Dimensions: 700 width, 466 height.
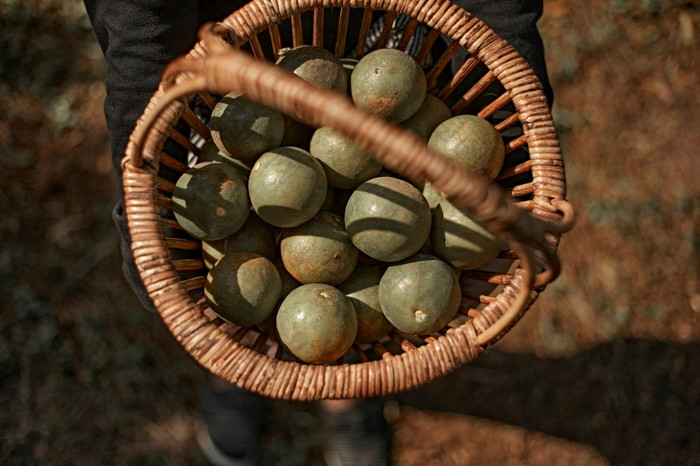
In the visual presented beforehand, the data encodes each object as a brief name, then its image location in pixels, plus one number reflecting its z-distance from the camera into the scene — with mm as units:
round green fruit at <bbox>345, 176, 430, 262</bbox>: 811
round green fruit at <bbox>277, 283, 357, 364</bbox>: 797
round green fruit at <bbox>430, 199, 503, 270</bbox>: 825
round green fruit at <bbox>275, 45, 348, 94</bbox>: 838
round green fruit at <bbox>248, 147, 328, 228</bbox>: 811
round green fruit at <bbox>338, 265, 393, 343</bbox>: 847
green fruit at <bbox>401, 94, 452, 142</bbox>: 871
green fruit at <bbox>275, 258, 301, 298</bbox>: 856
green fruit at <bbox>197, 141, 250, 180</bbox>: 859
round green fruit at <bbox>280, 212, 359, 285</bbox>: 830
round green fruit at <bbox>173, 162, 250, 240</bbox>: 812
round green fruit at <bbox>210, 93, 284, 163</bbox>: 828
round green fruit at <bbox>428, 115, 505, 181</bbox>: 834
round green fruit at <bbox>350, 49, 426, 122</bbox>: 833
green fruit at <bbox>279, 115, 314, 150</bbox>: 868
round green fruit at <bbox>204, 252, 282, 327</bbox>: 808
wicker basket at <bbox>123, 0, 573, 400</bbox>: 689
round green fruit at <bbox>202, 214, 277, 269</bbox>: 852
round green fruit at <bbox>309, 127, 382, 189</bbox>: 840
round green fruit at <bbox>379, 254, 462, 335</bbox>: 809
